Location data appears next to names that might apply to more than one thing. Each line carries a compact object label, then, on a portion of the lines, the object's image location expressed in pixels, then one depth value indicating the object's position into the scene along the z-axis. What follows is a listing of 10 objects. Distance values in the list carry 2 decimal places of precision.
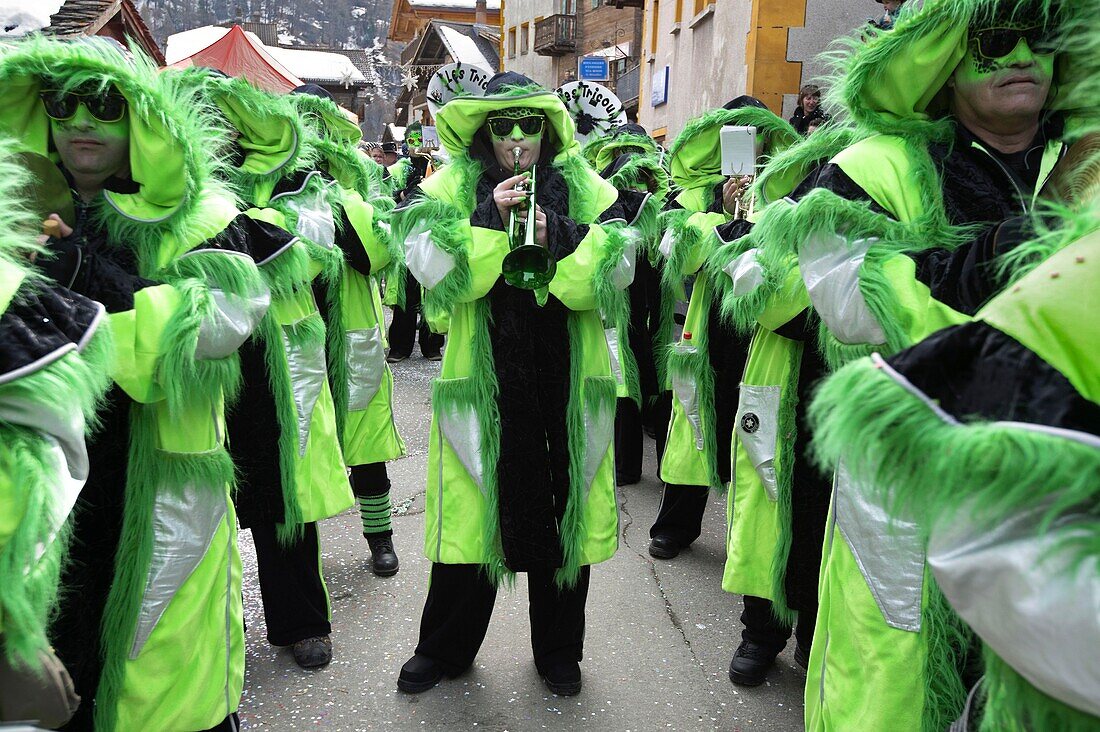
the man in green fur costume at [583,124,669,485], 5.89
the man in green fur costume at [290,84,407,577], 4.39
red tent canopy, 6.94
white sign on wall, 14.73
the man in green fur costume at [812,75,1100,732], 0.94
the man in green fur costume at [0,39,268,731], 2.15
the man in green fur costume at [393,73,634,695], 3.10
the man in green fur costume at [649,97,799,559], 4.25
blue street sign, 16.62
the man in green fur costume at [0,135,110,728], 1.38
